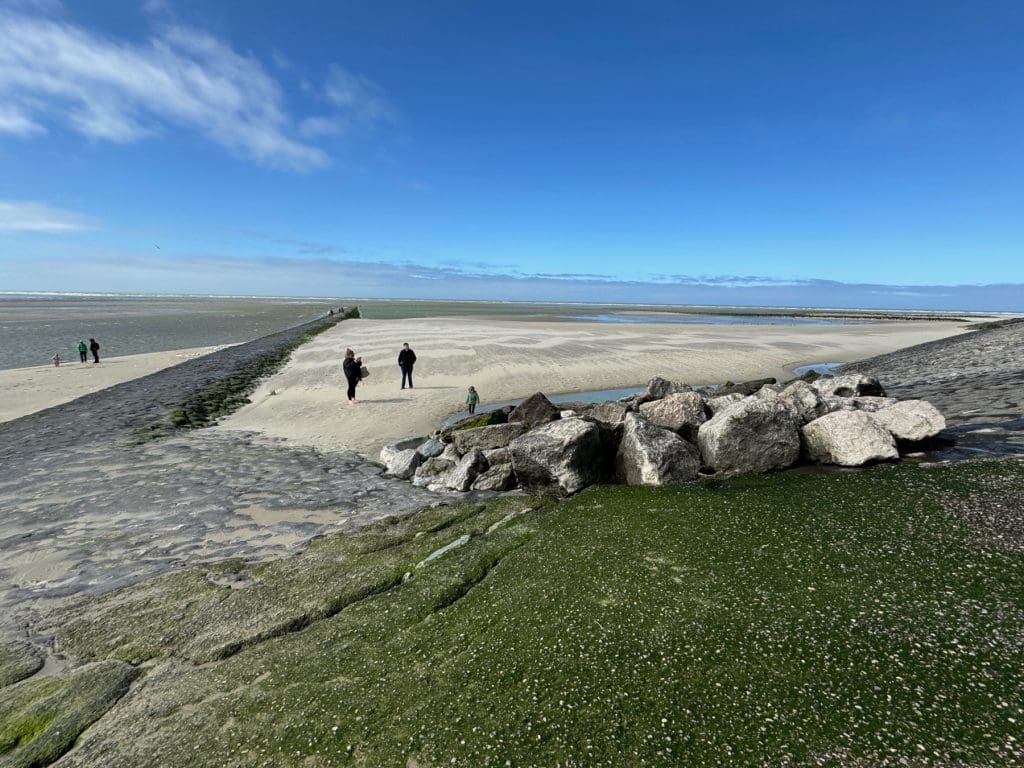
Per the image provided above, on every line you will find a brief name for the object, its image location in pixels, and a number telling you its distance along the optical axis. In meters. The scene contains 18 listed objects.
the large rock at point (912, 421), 11.85
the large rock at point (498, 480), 13.23
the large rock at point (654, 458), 11.02
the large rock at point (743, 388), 20.16
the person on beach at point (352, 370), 23.64
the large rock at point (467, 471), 13.56
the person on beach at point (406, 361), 26.66
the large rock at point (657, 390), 18.86
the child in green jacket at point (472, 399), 21.67
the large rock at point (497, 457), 14.04
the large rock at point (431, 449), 15.73
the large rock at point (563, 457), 11.90
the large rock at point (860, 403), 14.34
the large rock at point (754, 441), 11.29
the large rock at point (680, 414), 13.21
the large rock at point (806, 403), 12.90
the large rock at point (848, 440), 10.96
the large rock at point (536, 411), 17.62
